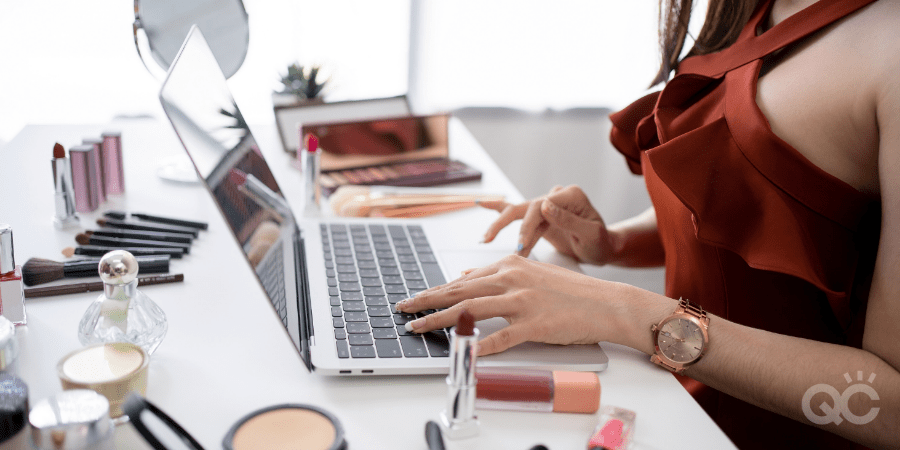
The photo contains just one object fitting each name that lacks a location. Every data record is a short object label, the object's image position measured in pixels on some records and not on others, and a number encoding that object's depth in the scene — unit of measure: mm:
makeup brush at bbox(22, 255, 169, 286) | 720
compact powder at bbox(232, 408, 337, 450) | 476
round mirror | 1103
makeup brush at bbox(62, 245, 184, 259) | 805
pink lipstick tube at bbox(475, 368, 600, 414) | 550
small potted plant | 1450
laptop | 595
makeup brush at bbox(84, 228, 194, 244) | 854
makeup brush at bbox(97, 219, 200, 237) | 889
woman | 625
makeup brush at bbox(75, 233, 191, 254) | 826
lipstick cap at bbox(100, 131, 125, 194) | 1015
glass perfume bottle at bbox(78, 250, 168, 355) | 581
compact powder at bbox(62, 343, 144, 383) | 505
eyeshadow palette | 1164
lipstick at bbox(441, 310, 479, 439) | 488
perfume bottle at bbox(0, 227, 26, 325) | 629
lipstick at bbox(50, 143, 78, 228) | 881
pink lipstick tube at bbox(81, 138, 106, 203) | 964
